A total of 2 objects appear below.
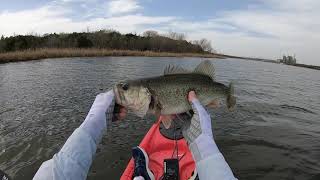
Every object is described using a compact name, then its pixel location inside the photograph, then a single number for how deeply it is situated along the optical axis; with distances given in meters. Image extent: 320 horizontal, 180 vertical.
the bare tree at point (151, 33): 47.70
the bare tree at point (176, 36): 51.79
